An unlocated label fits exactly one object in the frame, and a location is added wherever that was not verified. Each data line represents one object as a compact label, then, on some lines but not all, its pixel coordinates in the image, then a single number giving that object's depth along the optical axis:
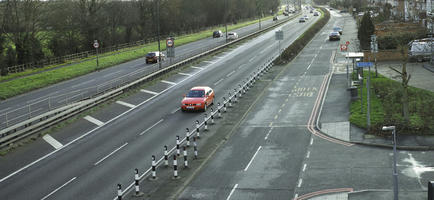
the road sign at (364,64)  27.10
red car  33.09
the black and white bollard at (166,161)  21.87
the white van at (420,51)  48.05
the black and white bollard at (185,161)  21.64
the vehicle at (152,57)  59.34
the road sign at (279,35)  54.09
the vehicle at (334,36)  76.11
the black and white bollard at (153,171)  20.28
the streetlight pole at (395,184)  15.70
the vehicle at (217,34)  92.25
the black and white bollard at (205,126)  28.34
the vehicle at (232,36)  83.62
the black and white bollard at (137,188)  18.44
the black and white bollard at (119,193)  17.30
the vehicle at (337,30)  84.38
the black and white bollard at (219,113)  31.70
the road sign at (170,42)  53.13
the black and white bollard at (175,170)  20.48
